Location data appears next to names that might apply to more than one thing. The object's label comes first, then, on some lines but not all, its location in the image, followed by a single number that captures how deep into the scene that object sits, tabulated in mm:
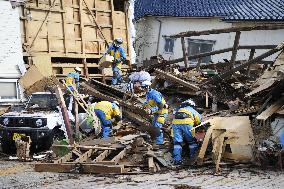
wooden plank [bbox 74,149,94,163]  8547
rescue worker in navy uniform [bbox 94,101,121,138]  10797
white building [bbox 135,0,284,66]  25531
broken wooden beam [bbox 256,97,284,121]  8598
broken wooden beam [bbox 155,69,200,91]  13057
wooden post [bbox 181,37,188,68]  15166
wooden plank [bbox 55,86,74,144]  10578
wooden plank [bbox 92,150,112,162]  8551
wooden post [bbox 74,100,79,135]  11141
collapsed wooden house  16234
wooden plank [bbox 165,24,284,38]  12078
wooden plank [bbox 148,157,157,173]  8094
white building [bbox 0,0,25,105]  14828
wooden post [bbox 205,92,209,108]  13062
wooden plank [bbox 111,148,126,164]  8344
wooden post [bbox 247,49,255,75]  14728
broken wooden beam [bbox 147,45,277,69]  15062
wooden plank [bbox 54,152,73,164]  8594
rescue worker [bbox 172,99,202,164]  8641
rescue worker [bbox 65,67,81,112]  11888
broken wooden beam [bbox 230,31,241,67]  12863
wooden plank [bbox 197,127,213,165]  8320
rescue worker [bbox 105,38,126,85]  16000
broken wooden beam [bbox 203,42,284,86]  11182
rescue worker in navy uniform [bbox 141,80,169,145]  10281
